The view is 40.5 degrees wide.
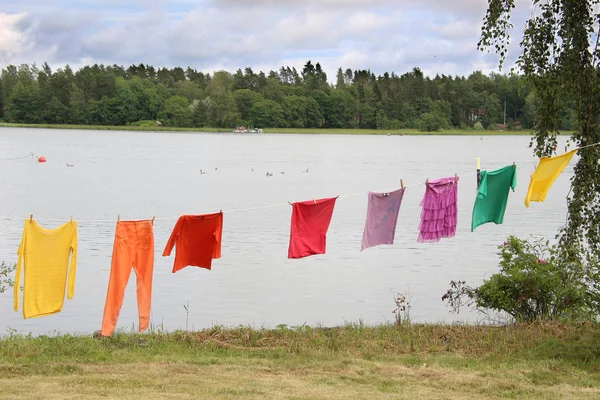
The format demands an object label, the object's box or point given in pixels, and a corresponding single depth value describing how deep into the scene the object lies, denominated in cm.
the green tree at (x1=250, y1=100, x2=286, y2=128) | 15938
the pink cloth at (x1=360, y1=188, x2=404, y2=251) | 1351
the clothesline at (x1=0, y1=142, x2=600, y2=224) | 1146
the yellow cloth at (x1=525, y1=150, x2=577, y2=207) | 1195
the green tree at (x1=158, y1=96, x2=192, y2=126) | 15238
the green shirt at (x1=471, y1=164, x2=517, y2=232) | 1334
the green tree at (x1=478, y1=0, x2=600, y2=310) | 1235
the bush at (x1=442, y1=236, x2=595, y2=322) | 1297
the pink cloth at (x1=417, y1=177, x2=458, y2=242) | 1370
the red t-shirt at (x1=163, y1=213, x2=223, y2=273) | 1232
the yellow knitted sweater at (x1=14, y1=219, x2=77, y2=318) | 1083
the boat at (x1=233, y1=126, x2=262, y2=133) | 15638
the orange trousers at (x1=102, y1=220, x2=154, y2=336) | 1110
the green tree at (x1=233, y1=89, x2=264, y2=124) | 15750
